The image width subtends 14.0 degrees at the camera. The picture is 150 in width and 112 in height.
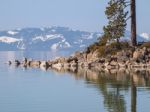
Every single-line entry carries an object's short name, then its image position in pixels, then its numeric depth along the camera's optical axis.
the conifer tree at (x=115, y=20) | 79.50
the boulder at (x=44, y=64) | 82.32
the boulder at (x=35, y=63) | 86.03
